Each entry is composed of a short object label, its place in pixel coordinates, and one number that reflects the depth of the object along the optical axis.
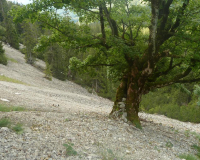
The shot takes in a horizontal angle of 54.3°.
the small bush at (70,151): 4.94
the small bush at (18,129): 5.56
